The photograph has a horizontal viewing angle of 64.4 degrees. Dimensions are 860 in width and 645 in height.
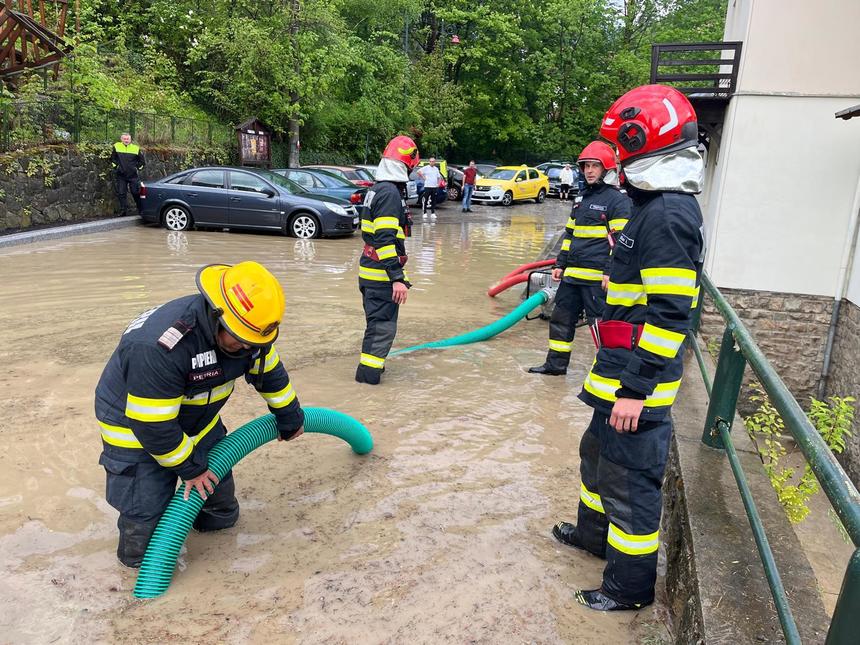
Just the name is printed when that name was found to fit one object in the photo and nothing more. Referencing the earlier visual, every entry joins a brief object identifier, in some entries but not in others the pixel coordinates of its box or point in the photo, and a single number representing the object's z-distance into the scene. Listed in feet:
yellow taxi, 85.81
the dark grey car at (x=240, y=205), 46.83
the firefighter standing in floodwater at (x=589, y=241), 19.03
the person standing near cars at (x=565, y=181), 99.68
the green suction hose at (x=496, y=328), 23.08
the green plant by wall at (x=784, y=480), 13.43
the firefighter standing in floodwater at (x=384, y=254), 18.02
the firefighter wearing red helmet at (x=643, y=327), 8.34
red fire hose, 29.30
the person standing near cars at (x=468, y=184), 74.38
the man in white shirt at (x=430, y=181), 67.26
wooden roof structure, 49.21
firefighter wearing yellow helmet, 9.12
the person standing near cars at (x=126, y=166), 48.75
